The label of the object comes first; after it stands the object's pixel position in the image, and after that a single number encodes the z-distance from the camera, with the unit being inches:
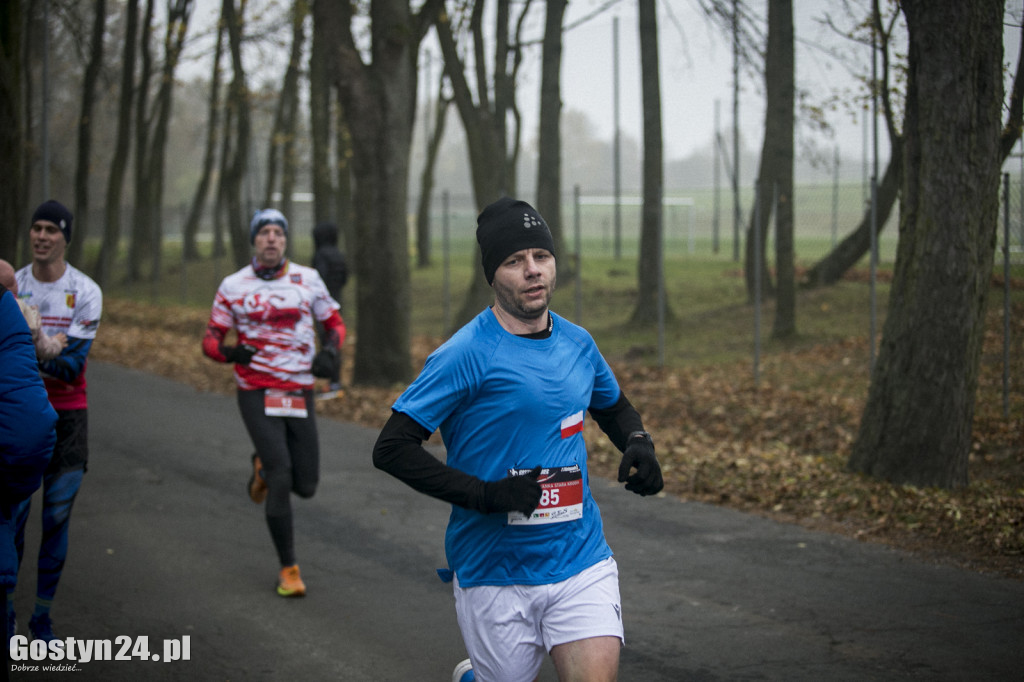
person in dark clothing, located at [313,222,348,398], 552.1
